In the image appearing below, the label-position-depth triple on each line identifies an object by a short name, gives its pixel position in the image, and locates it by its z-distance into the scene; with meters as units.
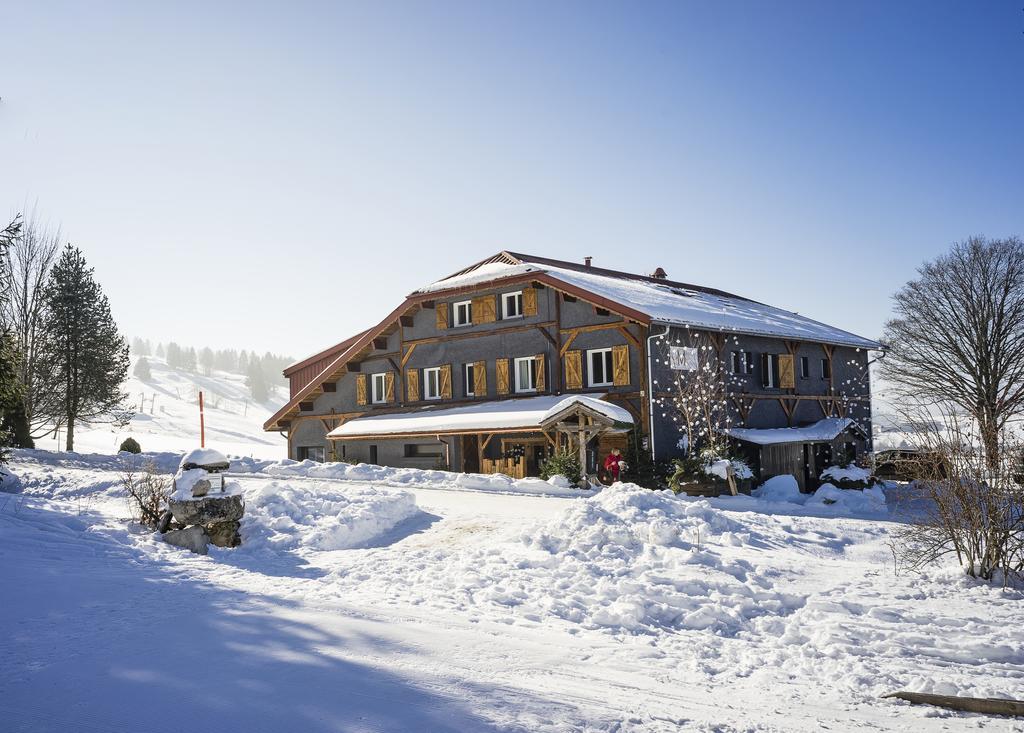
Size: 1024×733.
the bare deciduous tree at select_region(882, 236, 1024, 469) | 34.53
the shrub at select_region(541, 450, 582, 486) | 22.44
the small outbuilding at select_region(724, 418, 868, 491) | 26.06
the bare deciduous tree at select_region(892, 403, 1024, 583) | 10.64
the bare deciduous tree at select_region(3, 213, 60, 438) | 34.47
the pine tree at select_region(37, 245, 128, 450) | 35.19
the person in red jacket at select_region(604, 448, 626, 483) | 22.98
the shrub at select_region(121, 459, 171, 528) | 13.37
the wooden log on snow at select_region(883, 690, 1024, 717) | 6.59
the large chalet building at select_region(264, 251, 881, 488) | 24.89
